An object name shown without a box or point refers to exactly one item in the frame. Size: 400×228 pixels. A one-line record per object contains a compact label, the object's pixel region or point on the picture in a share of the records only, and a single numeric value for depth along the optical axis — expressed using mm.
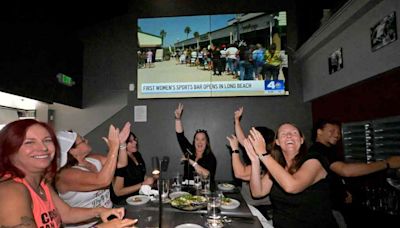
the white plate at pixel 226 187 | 2909
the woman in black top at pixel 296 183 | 1627
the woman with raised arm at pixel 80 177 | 1812
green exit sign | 3645
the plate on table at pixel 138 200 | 2221
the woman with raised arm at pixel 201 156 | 3467
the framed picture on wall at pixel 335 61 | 2934
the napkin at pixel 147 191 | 2449
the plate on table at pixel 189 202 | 2008
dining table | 1656
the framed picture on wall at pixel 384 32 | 2066
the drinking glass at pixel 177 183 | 2695
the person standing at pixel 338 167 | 2086
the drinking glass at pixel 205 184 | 2465
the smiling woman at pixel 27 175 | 1080
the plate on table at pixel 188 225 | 1591
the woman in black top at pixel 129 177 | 2639
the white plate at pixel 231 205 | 2076
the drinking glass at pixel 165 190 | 2272
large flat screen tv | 4039
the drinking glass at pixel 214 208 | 1741
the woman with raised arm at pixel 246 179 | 2613
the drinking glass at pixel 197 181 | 2791
